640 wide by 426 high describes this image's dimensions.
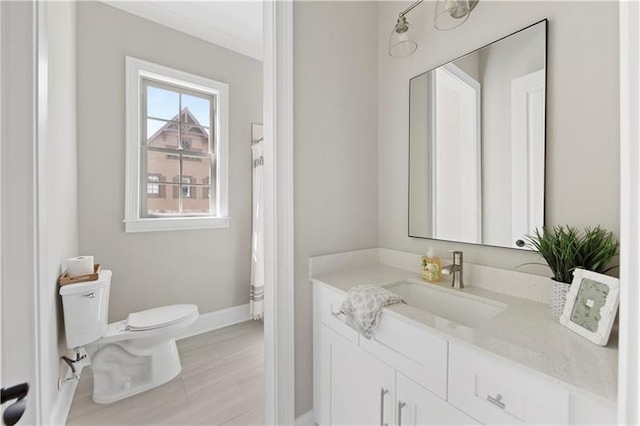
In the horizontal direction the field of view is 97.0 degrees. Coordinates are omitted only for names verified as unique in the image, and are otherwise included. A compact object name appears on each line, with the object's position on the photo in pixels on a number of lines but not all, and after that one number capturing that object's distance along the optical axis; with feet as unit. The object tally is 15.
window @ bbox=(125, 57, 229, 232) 7.80
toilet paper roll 5.57
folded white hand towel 3.70
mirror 3.89
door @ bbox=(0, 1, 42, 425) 2.21
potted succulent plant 3.09
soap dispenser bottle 4.66
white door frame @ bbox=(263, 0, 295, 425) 4.54
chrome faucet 4.36
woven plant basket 3.19
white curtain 9.28
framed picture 2.59
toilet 5.38
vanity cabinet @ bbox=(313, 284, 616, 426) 2.40
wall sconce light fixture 4.09
